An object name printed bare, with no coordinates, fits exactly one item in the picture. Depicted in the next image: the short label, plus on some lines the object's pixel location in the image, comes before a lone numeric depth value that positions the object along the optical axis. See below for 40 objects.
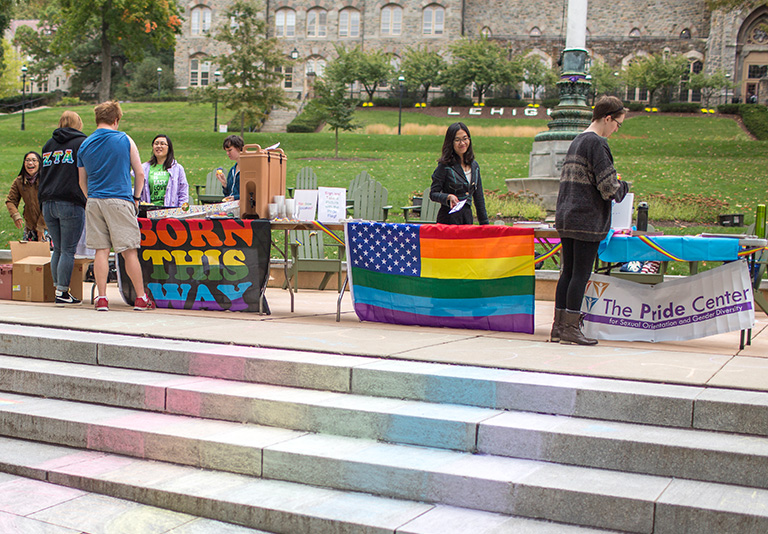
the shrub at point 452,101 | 53.53
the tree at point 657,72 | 50.00
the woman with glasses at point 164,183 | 8.23
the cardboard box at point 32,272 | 7.88
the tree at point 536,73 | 51.88
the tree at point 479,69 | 51.31
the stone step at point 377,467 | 3.47
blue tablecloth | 5.54
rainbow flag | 5.96
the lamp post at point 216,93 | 32.06
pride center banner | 5.58
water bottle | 7.90
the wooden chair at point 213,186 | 12.83
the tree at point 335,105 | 28.73
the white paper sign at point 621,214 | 5.88
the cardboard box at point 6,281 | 8.09
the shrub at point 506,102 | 52.09
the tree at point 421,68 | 53.28
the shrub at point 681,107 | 49.38
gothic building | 57.84
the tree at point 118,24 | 44.44
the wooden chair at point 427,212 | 10.03
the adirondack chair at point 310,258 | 8.62
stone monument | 12.02
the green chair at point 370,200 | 10.18
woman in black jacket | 6.75
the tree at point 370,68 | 51.38
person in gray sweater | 5.46
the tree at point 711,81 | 50.47
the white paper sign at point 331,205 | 6.72
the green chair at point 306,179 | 10.70
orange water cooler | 6.84
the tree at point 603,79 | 49.93
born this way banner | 6.90
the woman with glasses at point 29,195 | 9.34
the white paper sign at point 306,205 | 6.82
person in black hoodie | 7.34
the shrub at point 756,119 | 36.79
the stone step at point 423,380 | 3.96
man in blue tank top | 6.82
